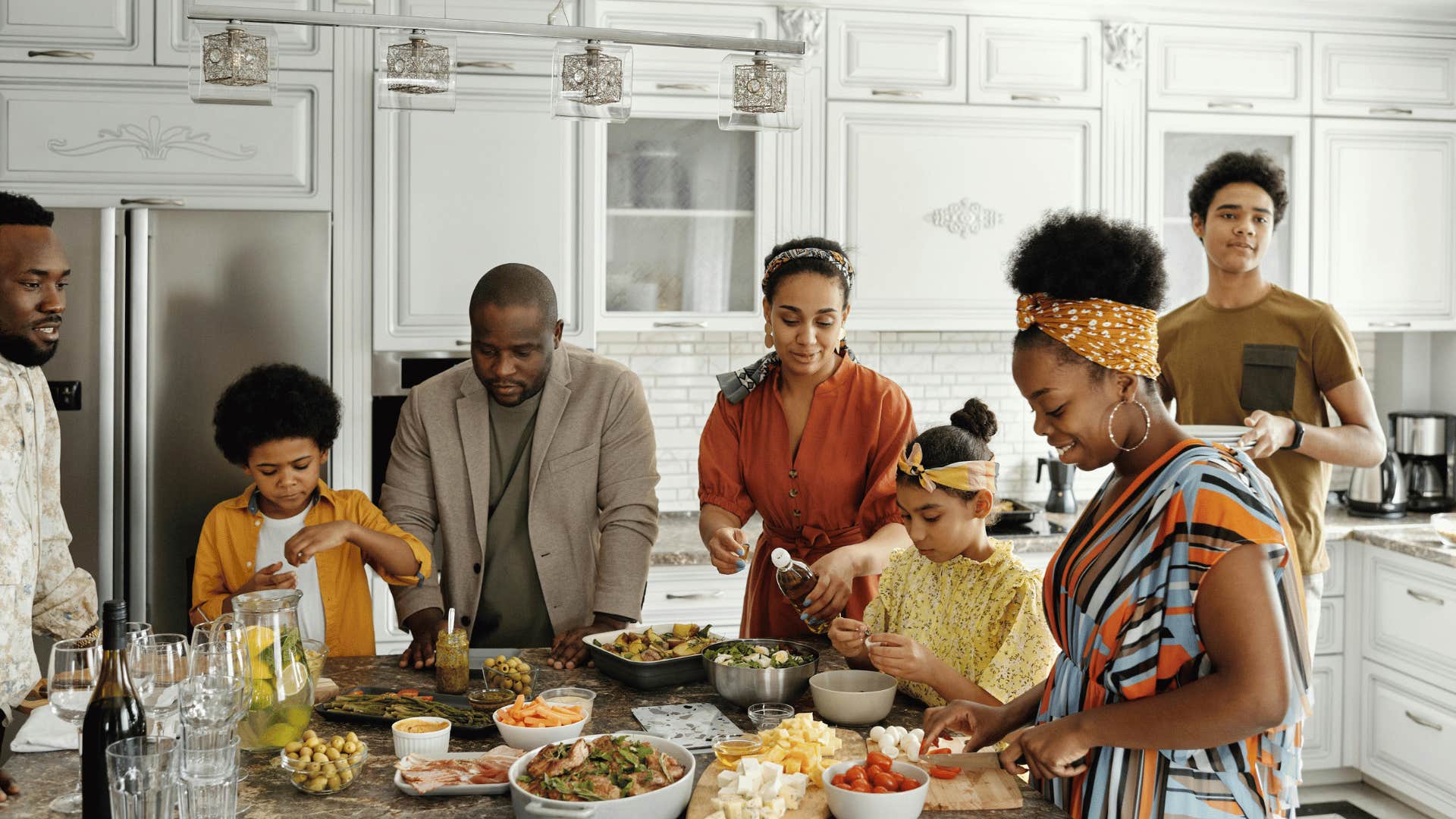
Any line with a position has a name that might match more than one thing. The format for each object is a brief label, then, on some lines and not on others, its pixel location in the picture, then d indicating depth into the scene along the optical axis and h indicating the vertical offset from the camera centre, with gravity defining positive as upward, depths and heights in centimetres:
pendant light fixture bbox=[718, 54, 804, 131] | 218 +55
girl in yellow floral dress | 183 -36
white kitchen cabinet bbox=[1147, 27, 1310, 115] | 404 +112
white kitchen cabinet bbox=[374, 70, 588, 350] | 354 +56
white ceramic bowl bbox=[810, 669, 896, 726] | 177 -48
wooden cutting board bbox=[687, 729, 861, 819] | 144 -52
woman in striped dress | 136 -24
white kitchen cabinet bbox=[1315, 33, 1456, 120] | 413 +113
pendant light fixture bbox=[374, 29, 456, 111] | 210 +57
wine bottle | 137 -42
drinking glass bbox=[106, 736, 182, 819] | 127 -44
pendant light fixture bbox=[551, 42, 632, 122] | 213 +57
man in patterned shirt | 214 -16
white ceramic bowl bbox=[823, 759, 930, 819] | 138 -49
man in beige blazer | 249 -23
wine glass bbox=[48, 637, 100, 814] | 157 -40
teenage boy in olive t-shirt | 296 +10
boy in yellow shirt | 238 -29
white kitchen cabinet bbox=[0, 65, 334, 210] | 339 +71
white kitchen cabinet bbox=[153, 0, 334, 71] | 342 +101
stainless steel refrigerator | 332 +8
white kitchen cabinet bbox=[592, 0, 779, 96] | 378 +117
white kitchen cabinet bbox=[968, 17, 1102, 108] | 395 +111
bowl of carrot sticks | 166 -48
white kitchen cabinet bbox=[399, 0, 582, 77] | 355 +103
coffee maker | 421 -23
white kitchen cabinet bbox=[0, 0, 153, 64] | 338 +102
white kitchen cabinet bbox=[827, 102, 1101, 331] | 391 +66
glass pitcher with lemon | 165 -42
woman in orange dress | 233 -12
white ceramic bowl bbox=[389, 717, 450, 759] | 162 -50
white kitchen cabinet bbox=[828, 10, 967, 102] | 389 +111
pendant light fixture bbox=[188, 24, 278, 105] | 203 +56
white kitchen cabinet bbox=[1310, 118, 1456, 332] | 414 +61
